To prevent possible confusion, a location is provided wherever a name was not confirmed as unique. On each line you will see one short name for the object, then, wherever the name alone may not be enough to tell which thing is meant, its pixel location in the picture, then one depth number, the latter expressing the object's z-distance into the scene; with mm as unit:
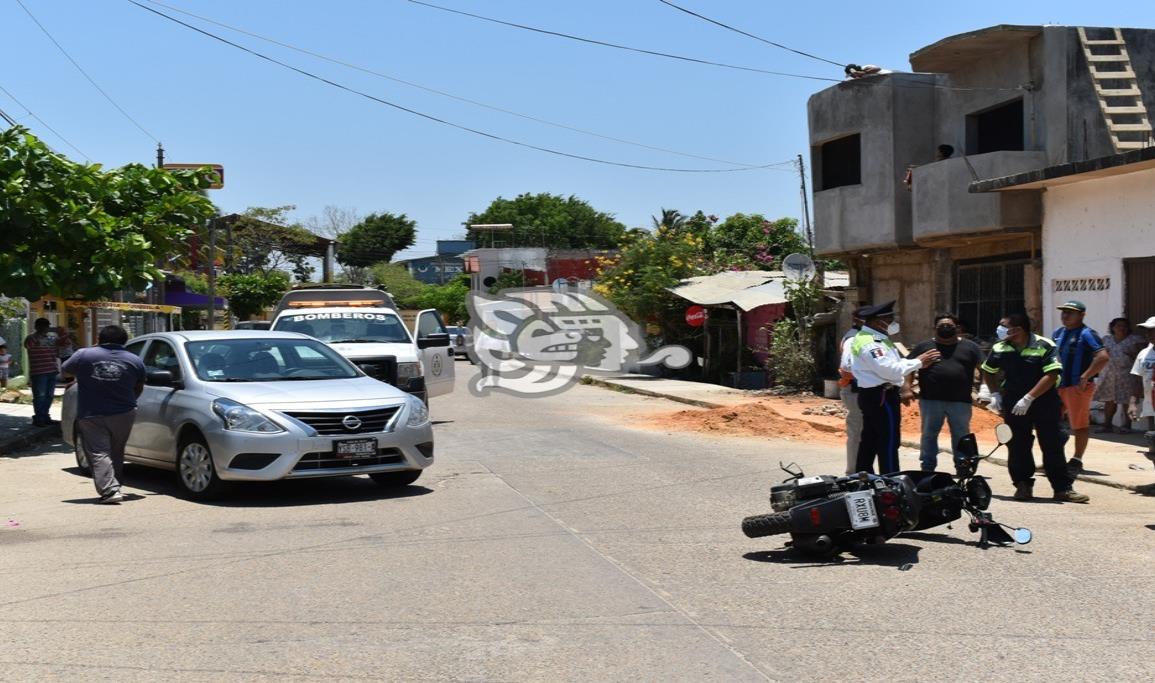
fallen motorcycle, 7590
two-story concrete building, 19484
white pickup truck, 16531
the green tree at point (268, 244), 65438
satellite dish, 26812
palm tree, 70781
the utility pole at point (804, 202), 34469
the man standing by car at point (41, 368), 17984
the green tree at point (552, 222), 96938
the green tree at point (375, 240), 101625
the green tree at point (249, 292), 55812
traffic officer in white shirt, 9273
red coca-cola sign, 31844
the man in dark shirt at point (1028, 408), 10422
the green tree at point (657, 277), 34094
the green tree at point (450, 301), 64938
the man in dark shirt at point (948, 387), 10141
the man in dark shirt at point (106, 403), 10570
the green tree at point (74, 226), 14891
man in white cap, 12211
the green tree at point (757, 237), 53116
